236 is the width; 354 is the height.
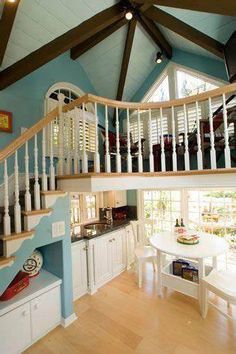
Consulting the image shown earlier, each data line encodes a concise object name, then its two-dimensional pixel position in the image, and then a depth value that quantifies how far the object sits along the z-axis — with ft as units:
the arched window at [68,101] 11.71
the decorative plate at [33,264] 8.73
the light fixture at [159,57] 13.14
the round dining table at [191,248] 8.69
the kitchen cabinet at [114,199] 14.35
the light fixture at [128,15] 9.61
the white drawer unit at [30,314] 6.79
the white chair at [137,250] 11.44
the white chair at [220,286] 7.41
